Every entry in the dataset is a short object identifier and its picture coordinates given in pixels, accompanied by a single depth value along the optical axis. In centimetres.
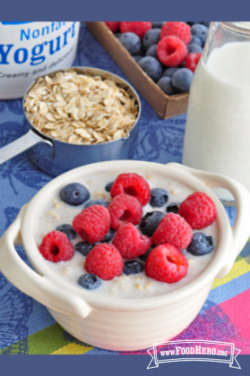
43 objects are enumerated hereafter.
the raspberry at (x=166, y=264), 45
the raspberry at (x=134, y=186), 49
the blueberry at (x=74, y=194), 49
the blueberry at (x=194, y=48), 66
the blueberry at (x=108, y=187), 50
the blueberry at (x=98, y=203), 49
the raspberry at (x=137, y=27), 68
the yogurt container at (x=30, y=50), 59
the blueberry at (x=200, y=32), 69
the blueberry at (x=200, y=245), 46
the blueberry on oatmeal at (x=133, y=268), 46
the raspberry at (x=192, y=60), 64
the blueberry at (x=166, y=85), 63
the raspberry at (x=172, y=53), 64
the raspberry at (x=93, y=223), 46
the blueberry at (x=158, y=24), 70
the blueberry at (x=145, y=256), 46
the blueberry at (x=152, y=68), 65
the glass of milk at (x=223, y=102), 53
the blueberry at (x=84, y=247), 47
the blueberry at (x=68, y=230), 47
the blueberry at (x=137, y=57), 67
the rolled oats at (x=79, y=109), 58
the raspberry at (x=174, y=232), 46
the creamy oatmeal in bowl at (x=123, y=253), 44
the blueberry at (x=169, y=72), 64
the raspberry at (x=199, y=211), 47
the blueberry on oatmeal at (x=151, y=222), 48
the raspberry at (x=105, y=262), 45
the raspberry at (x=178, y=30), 66
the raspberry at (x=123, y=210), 47
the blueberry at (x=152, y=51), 66
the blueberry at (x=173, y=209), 49
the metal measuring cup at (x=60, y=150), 56
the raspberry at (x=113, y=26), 70
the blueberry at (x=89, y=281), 44
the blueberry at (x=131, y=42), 67
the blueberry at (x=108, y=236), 47
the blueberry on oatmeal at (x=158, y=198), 49
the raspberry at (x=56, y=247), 46
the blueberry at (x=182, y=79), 62
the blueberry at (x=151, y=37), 67
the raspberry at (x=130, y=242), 46
